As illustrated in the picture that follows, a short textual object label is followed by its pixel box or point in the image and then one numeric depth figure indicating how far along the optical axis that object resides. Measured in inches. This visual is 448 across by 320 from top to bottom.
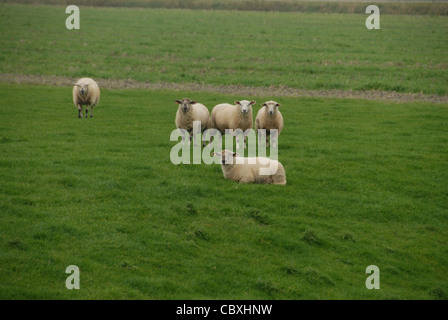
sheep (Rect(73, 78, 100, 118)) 861.8
